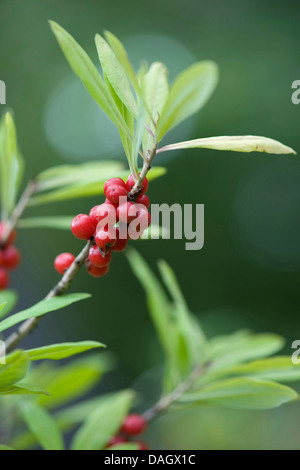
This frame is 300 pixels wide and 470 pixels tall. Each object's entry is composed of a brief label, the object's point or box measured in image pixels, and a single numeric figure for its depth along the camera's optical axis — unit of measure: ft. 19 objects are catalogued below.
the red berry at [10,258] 2.18
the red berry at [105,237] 1.87
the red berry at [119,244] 1.89
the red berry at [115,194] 1.88
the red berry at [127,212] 1.86
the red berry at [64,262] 1.95
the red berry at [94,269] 1.92
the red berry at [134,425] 2.16
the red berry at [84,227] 1.90
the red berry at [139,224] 1.86
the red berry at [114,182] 1.90
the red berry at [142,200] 1.89
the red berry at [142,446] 2.09
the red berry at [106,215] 1.88
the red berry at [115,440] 2.12
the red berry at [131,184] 1.90
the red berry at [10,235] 2.18
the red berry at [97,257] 1.90
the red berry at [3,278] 2.17
